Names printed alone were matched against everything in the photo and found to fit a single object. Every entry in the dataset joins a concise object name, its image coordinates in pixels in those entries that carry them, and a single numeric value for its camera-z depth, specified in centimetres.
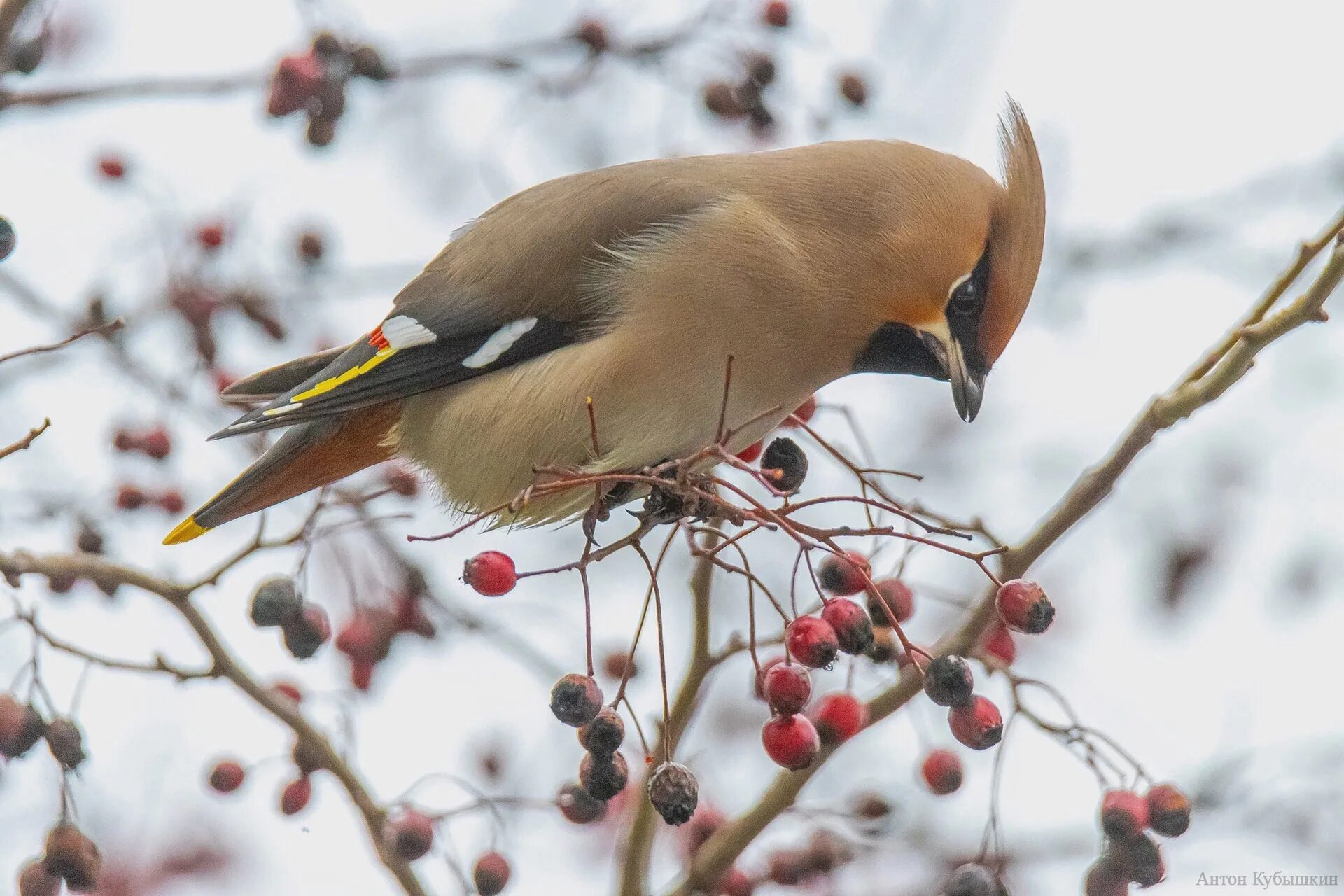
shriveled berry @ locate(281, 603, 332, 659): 548
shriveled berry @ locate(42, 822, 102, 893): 475
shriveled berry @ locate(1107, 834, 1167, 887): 456
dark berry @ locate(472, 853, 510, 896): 543
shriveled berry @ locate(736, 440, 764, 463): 595
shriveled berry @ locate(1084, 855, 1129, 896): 458
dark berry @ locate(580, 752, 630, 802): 444
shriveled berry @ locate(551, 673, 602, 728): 435
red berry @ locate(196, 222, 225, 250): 776
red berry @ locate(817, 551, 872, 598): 470
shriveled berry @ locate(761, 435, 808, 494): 551
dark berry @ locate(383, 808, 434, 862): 525
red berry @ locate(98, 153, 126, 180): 802
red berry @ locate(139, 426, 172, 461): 713
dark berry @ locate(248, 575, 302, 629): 544
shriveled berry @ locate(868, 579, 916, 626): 504
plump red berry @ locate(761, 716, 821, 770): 436
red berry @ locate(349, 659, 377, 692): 679
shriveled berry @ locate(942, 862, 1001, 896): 466
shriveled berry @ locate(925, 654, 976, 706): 420
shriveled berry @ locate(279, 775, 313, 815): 583
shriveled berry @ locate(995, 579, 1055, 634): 430
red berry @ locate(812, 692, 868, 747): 474
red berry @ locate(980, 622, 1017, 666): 546
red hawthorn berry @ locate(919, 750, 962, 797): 525
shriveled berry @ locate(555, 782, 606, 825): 536
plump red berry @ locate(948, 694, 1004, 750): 427
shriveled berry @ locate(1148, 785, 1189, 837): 459
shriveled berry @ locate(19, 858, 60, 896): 478
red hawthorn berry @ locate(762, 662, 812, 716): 434
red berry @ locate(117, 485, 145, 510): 699
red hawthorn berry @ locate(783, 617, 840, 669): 429
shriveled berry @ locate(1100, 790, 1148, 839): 453
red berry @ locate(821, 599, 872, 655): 436
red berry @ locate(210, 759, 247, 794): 604
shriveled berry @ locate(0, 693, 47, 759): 486
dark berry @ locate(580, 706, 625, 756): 443
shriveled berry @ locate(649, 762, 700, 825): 419
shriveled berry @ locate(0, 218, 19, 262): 487
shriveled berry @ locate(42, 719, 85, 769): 483
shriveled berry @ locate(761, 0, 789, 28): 747
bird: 580
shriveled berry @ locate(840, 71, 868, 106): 771
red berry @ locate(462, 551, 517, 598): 470
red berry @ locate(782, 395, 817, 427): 619
